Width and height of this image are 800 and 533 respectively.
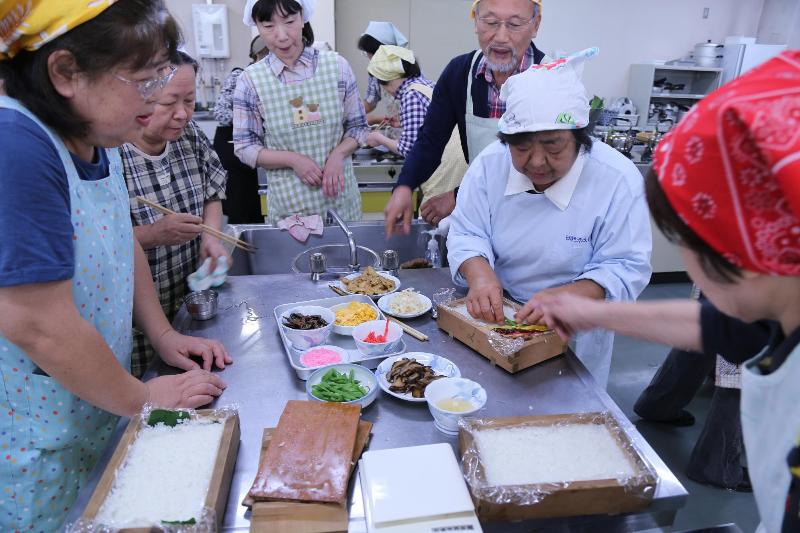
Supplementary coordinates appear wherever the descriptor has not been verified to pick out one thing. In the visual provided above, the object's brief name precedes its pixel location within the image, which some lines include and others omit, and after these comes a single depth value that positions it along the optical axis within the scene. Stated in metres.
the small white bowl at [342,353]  1.48
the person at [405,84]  3.64
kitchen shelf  7.27
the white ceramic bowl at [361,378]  1.28
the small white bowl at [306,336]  1.53
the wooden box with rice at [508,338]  1.43
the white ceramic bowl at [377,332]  1.49
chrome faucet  2.15
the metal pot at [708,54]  7.25
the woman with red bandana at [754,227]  0.60
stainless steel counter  1.04
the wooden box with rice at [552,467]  0.96
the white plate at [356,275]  1.96
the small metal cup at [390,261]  2.17
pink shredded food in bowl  1.45
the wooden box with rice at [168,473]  0.90
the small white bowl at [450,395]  1.21
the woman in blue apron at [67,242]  0.90
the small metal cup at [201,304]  1.72
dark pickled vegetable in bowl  1.59
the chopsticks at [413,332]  1.61
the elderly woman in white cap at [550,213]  1.53
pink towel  2.54
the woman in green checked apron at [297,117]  2.82
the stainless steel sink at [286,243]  2.54
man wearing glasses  2.07
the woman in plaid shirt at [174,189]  1.79
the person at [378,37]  4.33
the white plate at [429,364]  1.40
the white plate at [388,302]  1.73
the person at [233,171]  4.19
